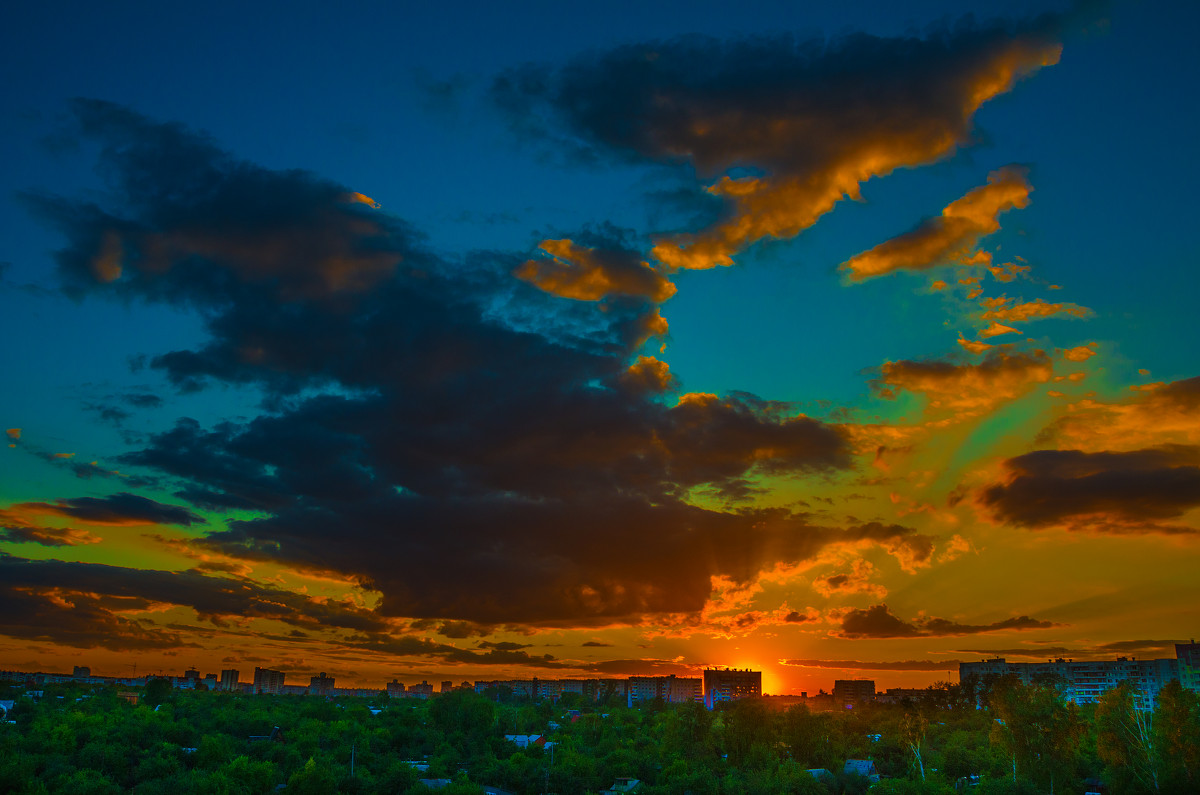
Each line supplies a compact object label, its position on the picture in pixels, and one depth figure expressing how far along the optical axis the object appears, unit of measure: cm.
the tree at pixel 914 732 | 8418
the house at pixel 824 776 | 7475
